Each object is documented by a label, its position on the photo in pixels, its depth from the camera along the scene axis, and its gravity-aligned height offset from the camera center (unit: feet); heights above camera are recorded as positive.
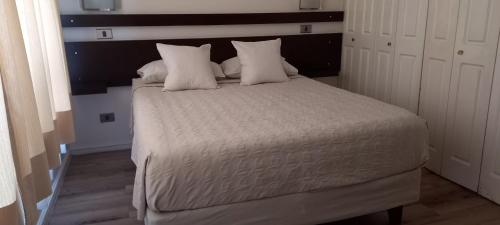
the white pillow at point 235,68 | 10.18 -1.40
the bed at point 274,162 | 5.24 -2.16
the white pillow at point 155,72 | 9.49 -1.35
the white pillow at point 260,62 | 9.80 -1.21
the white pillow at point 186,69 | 9.07 -1.24
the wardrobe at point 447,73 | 7.68 -1.39
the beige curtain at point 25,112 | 3.57 -1.08
